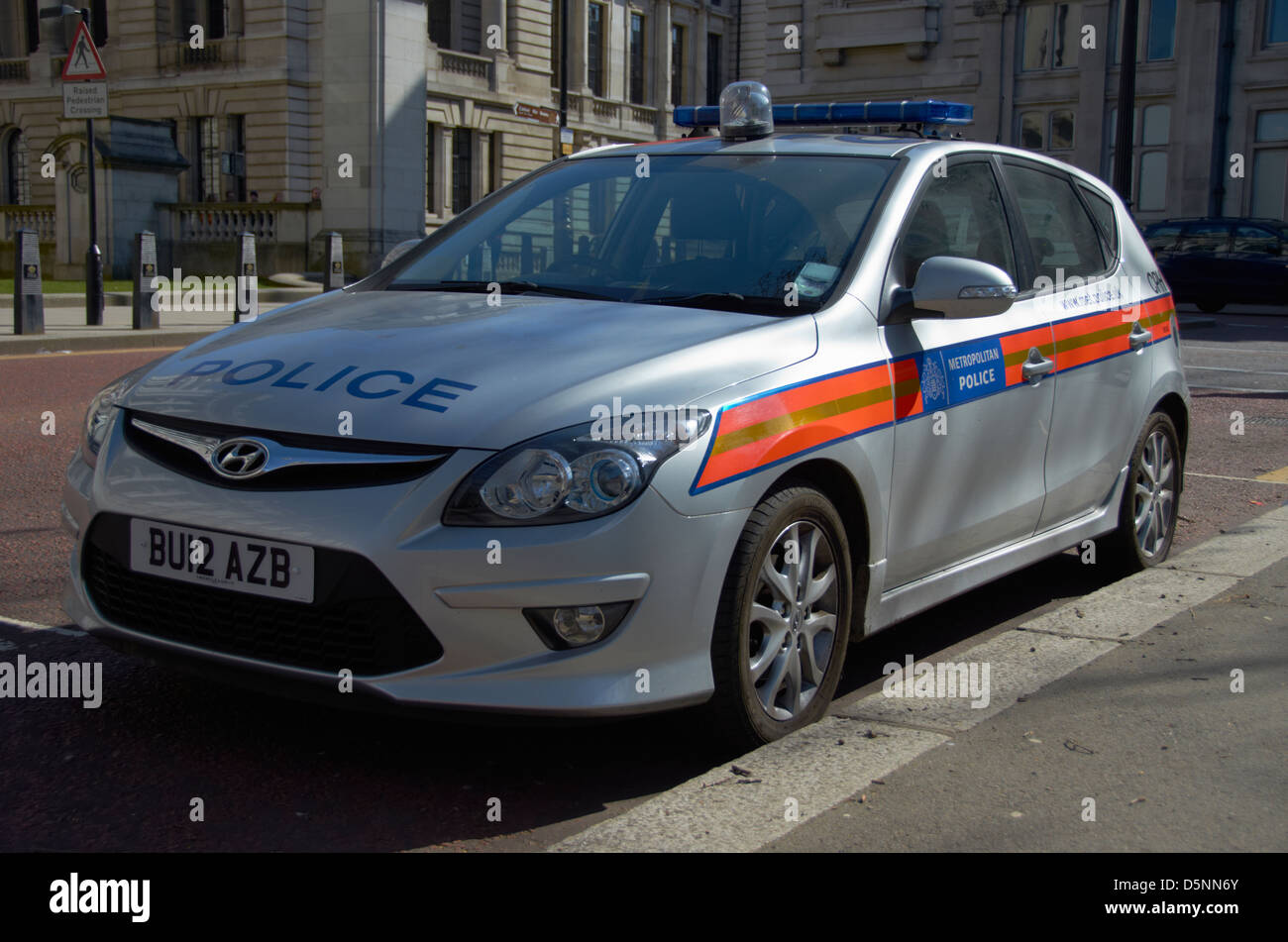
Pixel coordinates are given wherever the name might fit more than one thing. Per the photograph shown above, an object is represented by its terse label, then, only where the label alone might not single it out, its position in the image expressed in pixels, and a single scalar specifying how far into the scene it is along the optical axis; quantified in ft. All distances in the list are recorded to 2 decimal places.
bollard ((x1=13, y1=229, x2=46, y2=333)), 52.16
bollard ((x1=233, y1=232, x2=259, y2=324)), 64.90
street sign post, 54.54
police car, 10.40
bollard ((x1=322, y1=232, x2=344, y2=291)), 76.51
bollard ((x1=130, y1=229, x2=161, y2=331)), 57.47
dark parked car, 88.99
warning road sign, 54.44
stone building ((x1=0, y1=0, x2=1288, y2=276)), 122.42
